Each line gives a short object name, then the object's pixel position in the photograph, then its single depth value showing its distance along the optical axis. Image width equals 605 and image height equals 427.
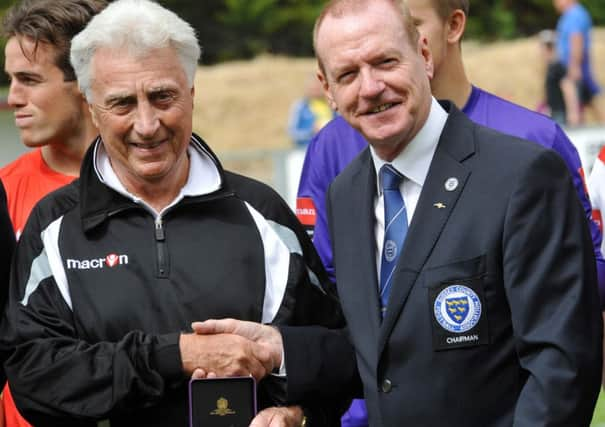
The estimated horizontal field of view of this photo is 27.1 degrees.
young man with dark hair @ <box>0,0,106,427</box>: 4.74
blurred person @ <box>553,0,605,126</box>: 19.89
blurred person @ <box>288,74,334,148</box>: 18.56
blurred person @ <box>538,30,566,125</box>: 20.16
